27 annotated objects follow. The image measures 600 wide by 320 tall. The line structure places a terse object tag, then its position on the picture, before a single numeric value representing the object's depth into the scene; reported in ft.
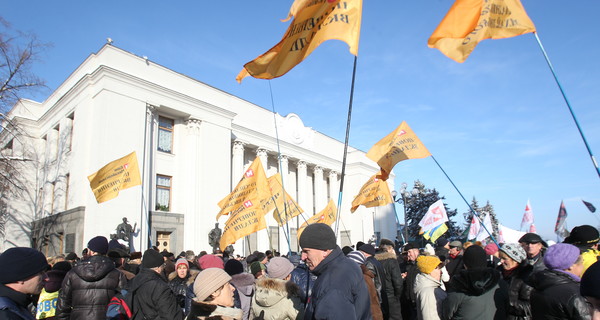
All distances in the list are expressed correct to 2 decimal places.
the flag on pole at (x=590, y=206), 47.91
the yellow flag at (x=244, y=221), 33.63
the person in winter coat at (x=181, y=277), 19.90
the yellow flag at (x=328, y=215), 53.62
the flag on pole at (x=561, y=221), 43.73
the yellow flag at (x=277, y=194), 47.47
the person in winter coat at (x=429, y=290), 15.38
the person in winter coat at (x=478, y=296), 12.82
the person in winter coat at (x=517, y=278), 12.44
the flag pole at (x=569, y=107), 15.46
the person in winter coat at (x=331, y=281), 8.49
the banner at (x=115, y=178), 39.40
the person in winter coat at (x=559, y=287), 9.93
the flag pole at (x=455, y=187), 25.38
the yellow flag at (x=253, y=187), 35.86
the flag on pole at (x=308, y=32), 15.42
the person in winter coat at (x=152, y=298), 14.57
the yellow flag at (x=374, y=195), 42.42
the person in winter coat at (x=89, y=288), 15.39
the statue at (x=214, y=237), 75.82
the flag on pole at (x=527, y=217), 48.39
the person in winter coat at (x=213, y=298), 9.33
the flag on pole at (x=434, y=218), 43.98
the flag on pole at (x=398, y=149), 30.99
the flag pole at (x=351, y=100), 14.40
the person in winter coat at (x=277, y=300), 11.94
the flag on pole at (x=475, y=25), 17.98
